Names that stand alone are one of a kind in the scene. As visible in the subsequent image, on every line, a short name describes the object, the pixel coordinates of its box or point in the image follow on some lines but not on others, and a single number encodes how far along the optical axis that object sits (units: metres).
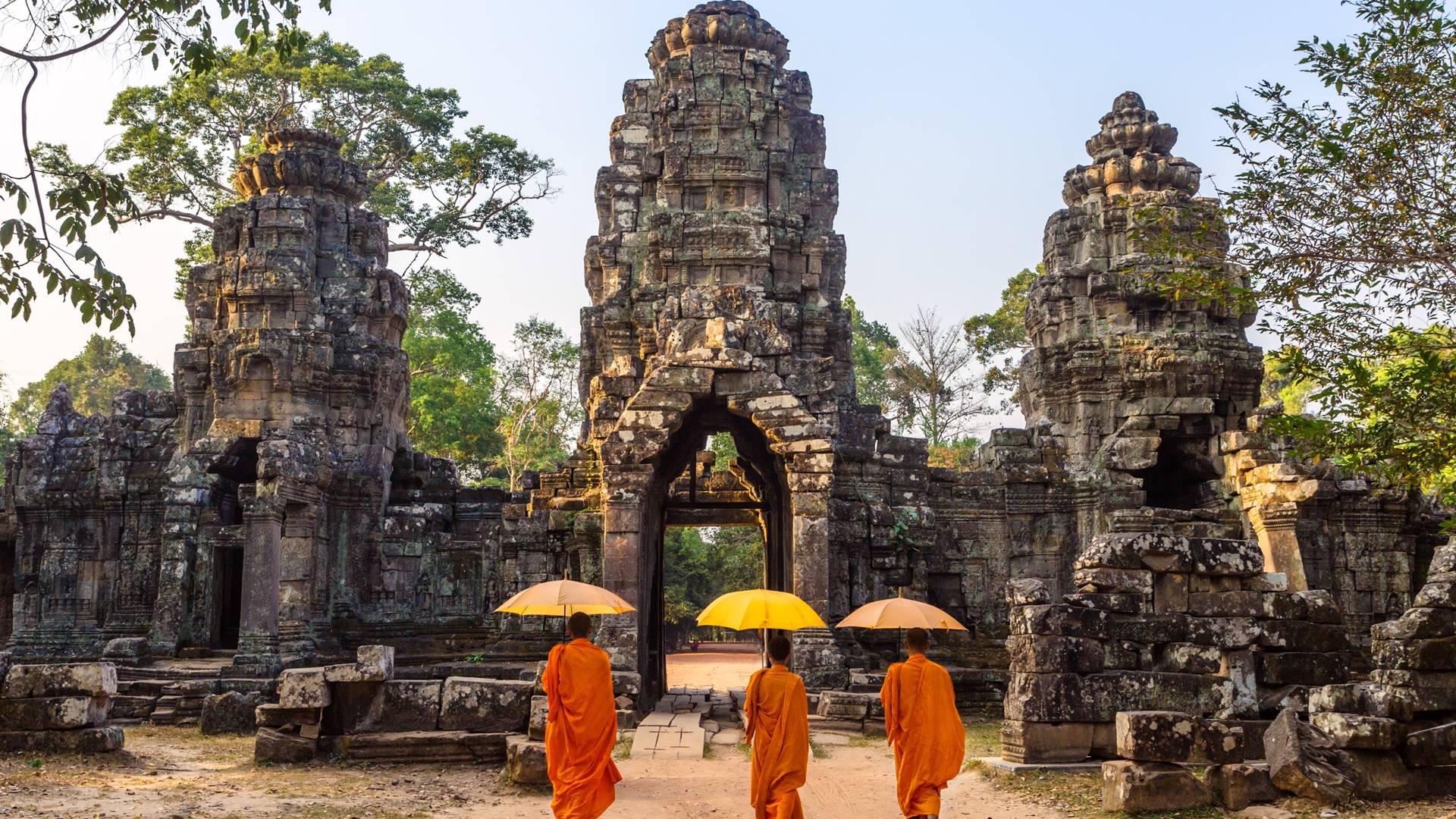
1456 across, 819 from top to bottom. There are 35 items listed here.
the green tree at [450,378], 31.12
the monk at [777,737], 7.15
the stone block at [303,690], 9.88
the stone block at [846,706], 11.85
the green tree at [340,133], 28.14
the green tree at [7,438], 36.00
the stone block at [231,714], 12.30
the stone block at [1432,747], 7.56
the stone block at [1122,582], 9.51
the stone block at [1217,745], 8.31
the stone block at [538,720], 9.27
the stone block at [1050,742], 9.07
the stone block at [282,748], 9.77
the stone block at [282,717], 9.91
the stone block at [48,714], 10.21
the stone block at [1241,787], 7.45
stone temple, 14.99
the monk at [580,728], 7.49
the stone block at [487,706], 10.02
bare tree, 35.12
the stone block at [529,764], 8.84
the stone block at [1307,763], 7.38
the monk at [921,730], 7.34
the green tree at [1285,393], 32.75
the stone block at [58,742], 10.13
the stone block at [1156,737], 7.72
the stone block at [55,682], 10.38
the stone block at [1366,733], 7.56
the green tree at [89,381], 46.69
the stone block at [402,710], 10.07
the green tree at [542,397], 34.62
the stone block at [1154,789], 7.45
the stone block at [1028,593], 9.45
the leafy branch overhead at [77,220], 6.30
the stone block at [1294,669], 9.37
